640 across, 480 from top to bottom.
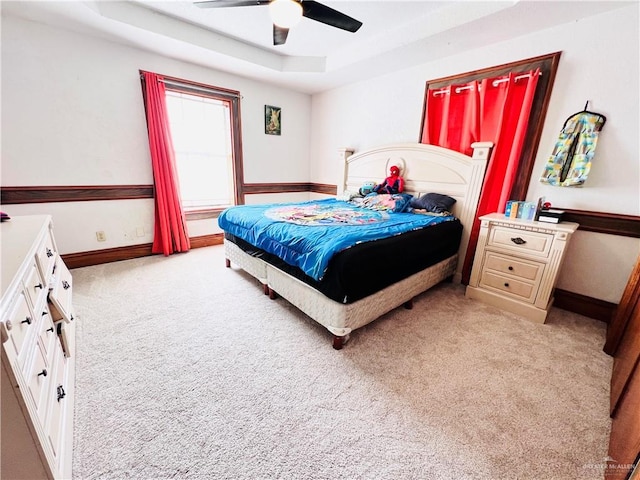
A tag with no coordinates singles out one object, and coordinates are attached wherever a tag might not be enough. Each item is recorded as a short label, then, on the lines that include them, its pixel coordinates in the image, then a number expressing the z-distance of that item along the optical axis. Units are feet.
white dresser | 2.30
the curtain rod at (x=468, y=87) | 7.59
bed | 5.44
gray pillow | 8.91
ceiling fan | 5.32
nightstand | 6.61
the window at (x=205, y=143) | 11.14
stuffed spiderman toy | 10.47
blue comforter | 5.51
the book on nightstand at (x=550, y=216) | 6.62
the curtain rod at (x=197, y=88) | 10.36
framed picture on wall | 13.36
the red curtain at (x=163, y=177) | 9.84
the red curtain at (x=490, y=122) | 7.72
